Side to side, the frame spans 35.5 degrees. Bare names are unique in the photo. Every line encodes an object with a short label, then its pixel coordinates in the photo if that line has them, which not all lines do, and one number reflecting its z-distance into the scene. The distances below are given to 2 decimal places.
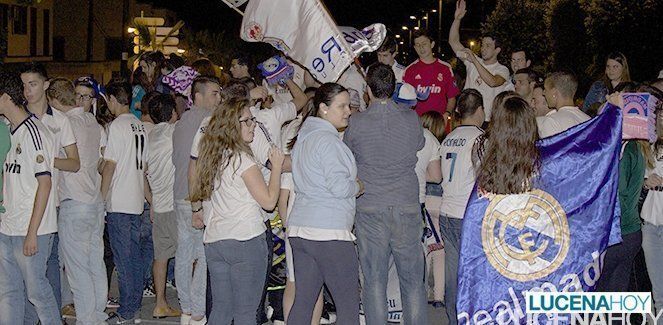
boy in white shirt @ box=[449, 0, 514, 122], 12.08
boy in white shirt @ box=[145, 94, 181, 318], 10.04
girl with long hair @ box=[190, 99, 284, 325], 7.59
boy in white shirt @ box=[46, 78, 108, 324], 9.06
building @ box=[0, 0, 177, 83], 54.34
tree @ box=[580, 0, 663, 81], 38.97
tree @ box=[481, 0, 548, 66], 54.94
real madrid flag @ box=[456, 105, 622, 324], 7.44
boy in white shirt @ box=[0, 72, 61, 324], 8.15
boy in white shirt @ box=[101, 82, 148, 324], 9.70
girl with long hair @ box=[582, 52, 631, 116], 11.92
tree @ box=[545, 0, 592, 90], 45.50
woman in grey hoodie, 7.71
